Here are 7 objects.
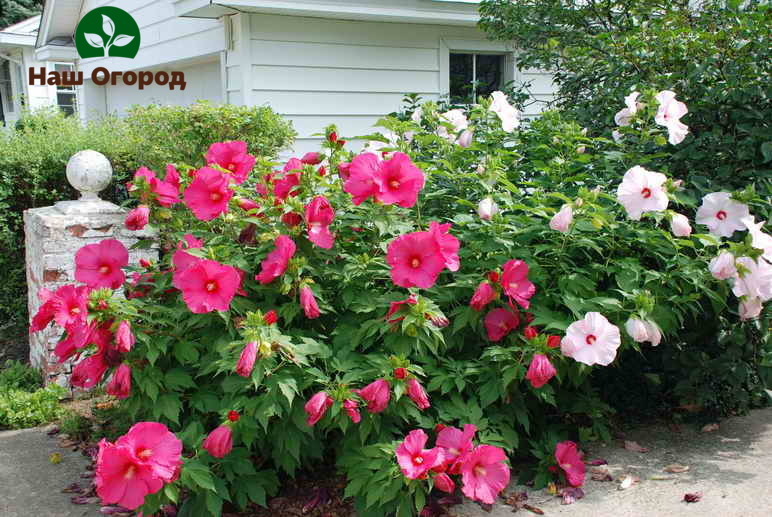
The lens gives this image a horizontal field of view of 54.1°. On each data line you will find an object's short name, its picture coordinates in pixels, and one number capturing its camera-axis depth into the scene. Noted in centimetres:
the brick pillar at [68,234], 416
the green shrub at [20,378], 428
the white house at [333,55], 668
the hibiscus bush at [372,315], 255
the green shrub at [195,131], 557
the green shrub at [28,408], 388
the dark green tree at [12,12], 2041
